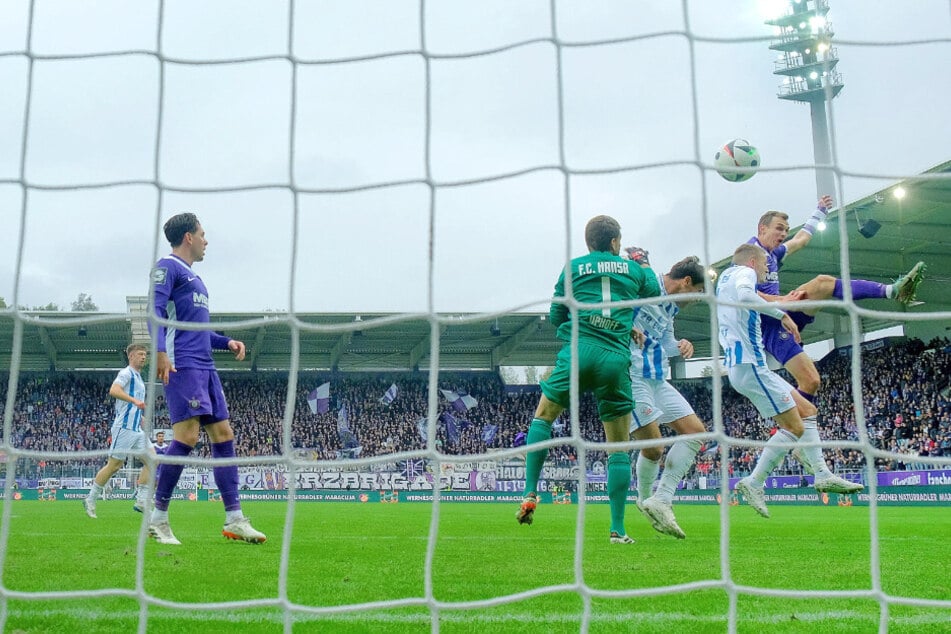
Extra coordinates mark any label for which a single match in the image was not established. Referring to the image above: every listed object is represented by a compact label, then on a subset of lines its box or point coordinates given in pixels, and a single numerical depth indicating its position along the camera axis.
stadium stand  21.75
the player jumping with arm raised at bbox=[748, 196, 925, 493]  6.09
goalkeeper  5.16
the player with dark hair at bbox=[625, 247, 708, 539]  6.22
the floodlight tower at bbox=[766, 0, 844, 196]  34.75
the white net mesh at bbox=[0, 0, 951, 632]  3.45
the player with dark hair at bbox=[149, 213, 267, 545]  5.29
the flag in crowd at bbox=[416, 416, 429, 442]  28.55
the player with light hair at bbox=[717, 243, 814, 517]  6.12
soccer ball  6.65
